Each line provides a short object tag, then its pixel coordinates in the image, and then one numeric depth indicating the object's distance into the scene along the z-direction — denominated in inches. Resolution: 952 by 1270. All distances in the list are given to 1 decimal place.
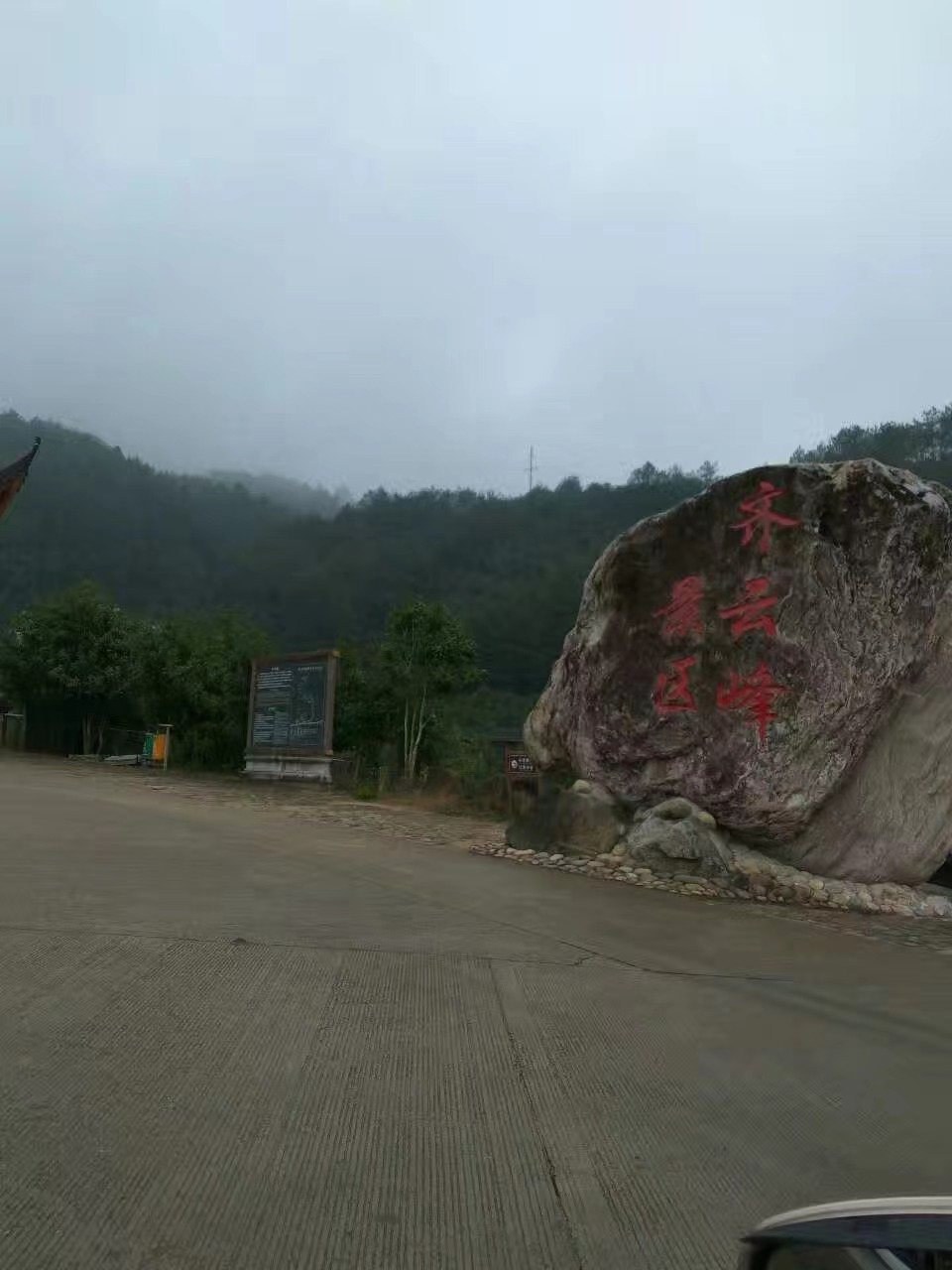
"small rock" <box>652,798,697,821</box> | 378.3
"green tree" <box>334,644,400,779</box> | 897.5
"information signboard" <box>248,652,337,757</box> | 786.8
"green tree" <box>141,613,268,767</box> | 952.9
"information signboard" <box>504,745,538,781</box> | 735.1
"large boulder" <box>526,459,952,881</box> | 360.2
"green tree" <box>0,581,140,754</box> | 1212.5
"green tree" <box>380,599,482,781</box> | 871.7
